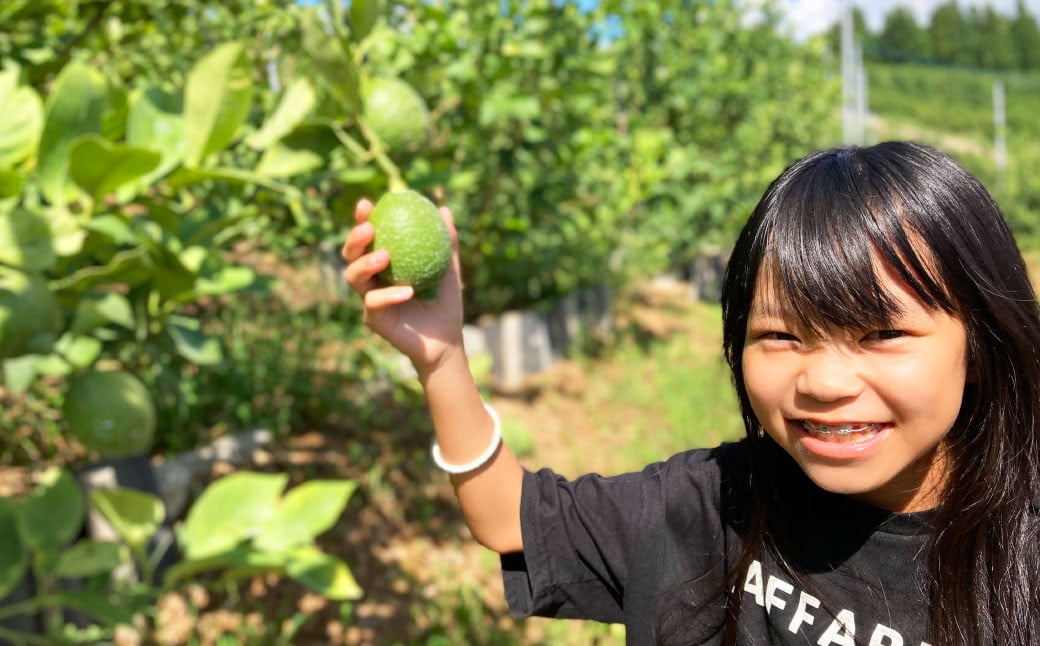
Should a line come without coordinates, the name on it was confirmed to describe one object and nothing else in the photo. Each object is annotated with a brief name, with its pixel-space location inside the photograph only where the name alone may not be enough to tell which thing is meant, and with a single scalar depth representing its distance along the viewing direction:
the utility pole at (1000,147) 15.48
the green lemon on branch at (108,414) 1.12
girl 0.78
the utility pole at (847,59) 13.75
